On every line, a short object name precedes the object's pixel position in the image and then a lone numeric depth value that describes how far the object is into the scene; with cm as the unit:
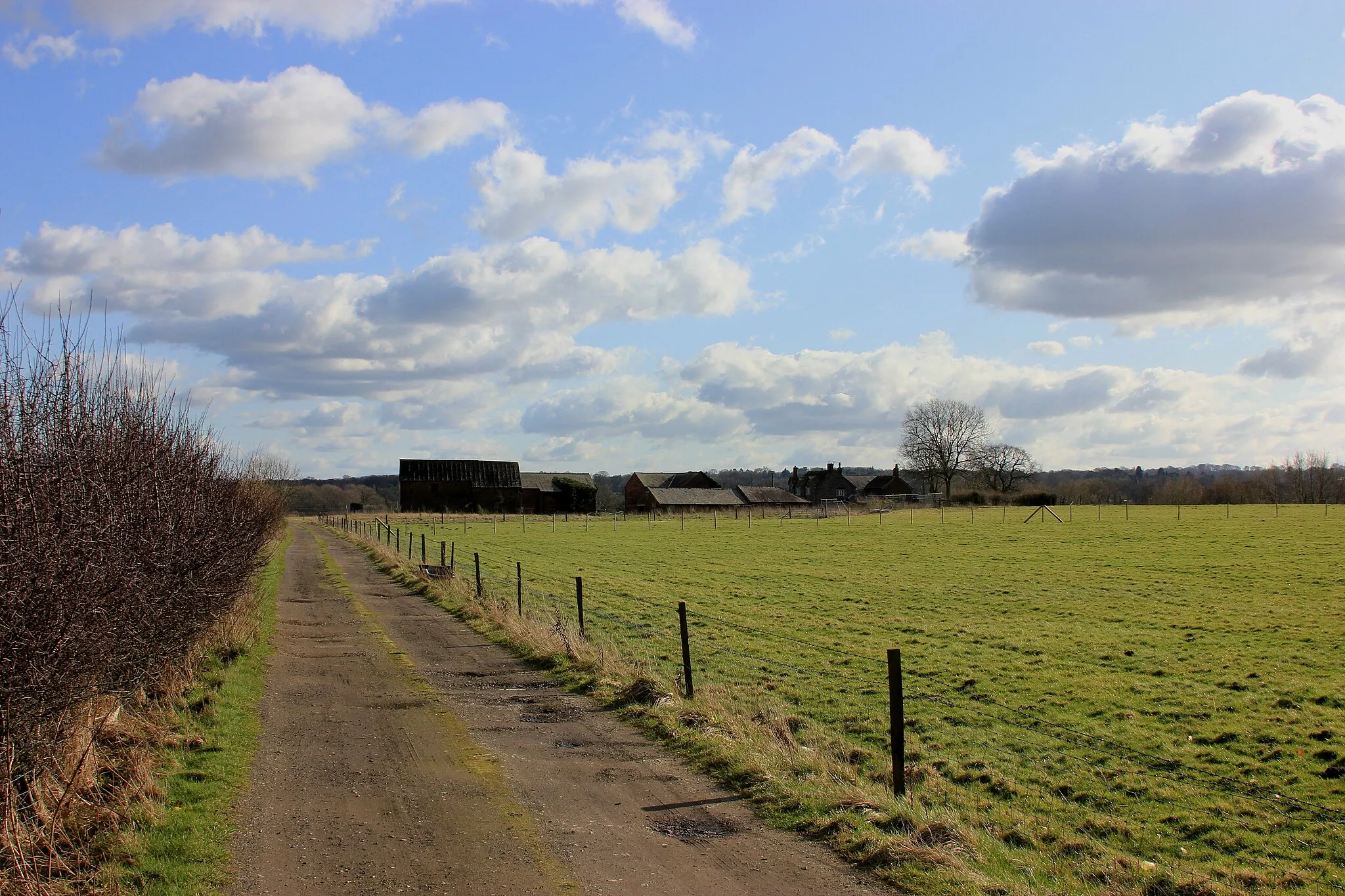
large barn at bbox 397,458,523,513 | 10950
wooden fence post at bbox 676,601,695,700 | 1190
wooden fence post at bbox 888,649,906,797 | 805
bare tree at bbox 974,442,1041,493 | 12138
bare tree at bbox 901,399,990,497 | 11862
